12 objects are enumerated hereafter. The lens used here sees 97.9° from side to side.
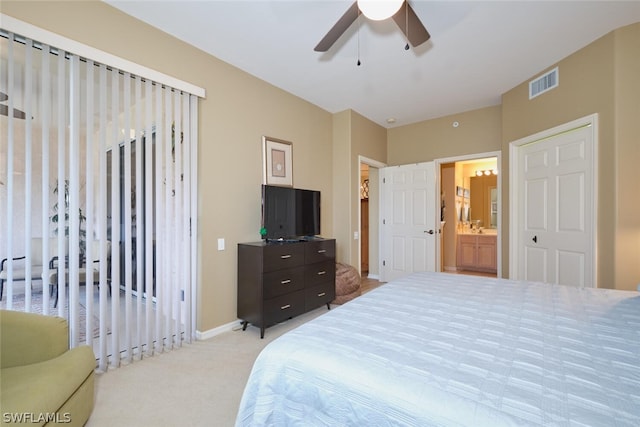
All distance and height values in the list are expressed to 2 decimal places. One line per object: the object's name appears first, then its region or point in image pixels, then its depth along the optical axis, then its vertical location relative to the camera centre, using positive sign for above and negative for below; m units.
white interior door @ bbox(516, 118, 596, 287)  2.81 +0.04
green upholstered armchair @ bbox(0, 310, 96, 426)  1.18 -0.79
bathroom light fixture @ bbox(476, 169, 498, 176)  6.56 +0.96
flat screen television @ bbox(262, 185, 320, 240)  3.05 +0.00
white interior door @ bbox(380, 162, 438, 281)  4.66 -0.13
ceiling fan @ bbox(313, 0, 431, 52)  1.66 +1.26
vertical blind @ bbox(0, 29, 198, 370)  1.81 +0.12
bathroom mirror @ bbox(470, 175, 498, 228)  6.57 +0.30
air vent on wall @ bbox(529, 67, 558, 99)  3.07 +1.48
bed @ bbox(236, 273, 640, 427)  0.76 -0.52
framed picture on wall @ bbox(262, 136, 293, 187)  3.30 +0.63
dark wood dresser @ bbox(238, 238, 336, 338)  2.71 -0.71
